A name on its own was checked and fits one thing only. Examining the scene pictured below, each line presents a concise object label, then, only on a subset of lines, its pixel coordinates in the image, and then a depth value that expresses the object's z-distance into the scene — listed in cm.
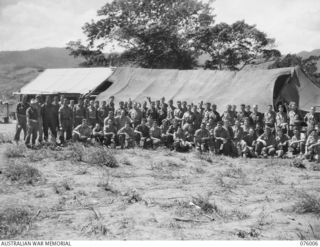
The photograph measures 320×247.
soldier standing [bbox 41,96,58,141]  1284
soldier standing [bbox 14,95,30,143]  1204
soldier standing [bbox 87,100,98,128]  1388
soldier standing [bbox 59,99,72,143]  1295
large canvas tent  1426
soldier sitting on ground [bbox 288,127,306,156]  1138
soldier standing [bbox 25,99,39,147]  1195
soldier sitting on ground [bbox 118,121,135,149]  1287
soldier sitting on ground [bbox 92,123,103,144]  1288
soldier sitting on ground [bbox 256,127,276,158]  1155
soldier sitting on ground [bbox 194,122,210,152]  1220
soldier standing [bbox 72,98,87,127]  1363
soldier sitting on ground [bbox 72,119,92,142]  1271
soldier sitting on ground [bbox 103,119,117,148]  1288
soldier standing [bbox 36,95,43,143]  1224
